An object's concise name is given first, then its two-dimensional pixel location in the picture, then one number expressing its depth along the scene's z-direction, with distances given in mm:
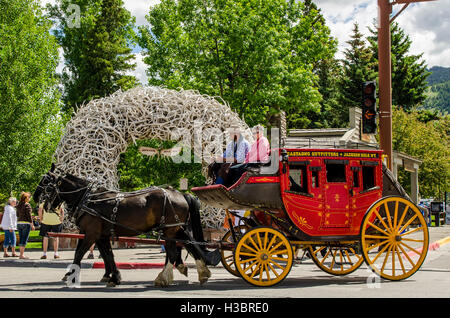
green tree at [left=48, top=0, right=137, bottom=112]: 40125
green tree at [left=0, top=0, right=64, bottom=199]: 24141
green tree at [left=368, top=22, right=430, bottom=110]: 55719
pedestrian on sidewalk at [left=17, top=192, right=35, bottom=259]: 16077
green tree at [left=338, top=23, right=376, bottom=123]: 50531
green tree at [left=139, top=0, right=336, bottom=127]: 25688
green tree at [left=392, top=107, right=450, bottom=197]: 40719
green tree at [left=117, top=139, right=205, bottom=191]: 30078
